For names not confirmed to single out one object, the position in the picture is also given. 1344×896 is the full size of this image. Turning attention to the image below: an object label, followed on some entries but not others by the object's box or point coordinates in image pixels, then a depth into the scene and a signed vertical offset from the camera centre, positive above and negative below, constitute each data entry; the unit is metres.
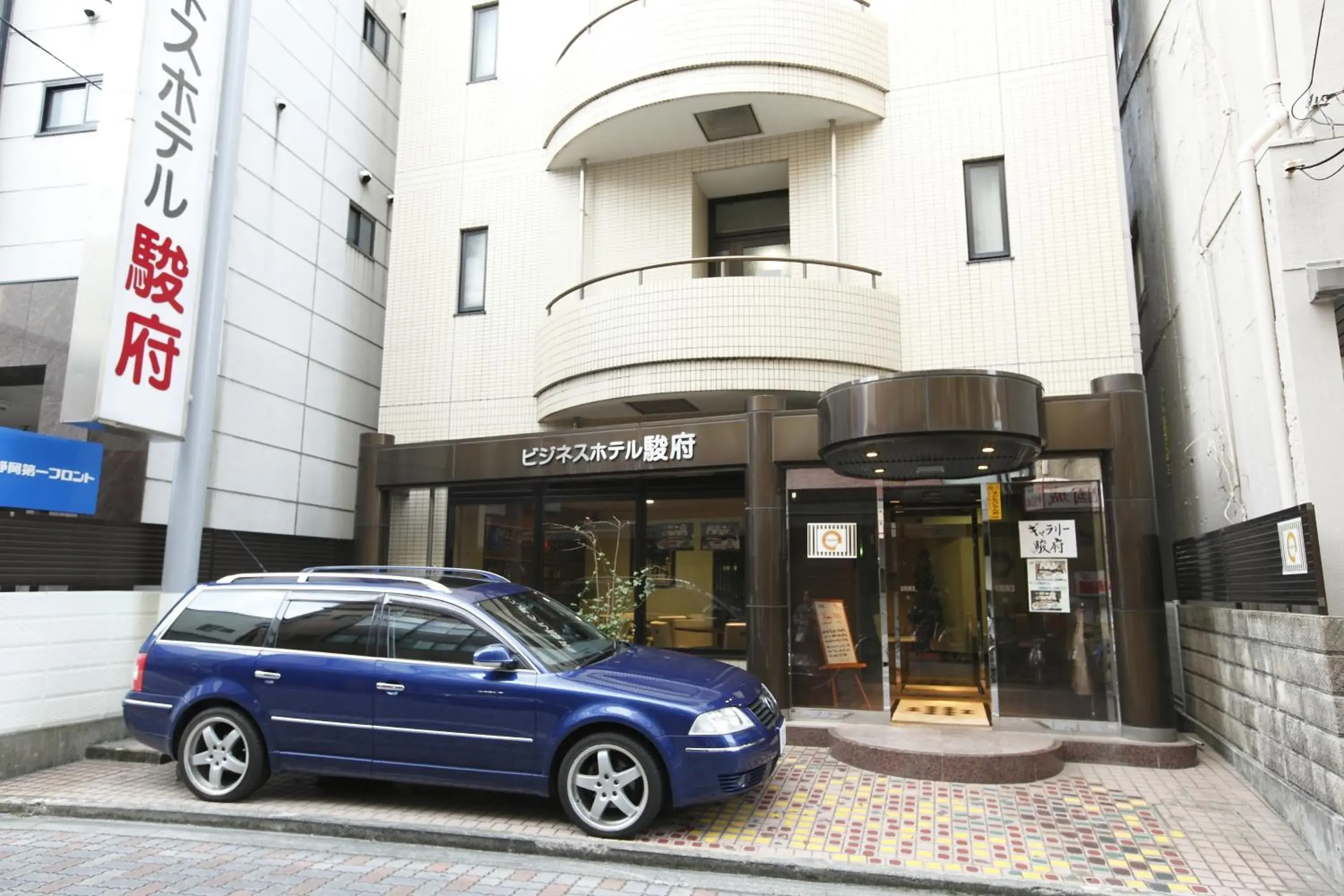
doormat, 9.13 -1.32
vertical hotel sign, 8.31 +3.71
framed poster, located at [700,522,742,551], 10.86 +0.71
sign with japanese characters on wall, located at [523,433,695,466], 10.02 +1.69
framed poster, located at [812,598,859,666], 9.34 -0.46
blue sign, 7.93 +1.11
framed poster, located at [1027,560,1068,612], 8.83 +0.09
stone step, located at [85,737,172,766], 8.23 -1.59
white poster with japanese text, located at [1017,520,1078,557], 8.83 +0.58
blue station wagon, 6.01 -0.81
